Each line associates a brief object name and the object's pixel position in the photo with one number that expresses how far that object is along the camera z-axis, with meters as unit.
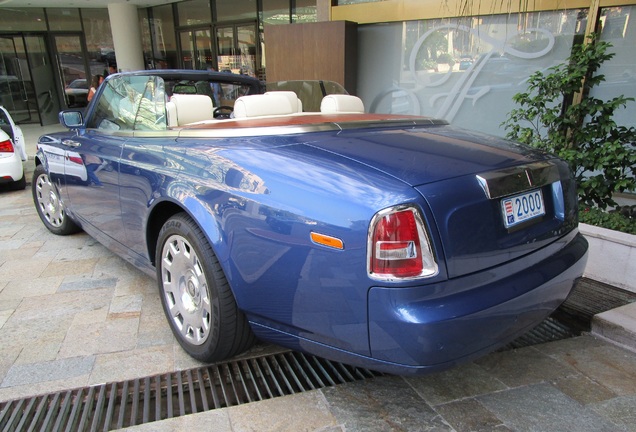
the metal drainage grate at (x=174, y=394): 2.04
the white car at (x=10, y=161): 6.31
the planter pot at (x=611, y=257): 3.23
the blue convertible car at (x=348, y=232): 1.61
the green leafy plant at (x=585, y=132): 3.71
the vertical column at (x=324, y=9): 7.70
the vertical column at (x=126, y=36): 13.05
